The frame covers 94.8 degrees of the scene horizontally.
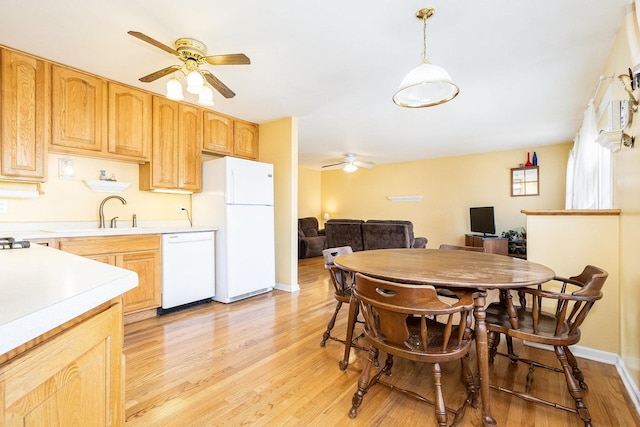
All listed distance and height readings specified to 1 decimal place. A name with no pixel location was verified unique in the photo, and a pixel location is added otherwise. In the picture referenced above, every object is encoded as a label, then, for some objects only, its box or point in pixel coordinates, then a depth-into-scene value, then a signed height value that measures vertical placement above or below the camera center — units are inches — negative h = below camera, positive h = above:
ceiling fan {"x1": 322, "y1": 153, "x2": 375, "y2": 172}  244.1 +42.3
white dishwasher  118.0 -23.0
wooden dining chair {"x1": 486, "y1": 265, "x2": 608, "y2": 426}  55.4 -23.6
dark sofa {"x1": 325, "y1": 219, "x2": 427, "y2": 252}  198.8 -15.2
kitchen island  19.3 -10.4
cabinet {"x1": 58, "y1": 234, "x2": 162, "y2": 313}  97.9 -15.2
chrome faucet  117.9 +1.1
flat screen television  225.2 -5.4
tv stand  203.5 -22.0
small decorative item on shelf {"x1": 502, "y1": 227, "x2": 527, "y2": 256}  207.2 -20.3
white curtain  101.4 +16.3
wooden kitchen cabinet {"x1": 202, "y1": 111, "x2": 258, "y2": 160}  144.9 +40.4
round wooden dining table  54.9 -12.4
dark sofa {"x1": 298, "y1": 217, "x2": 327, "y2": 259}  265.6 -23.2
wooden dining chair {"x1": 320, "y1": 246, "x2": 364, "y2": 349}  87.2 -23.2
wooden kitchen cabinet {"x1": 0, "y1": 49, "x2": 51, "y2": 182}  91.6 +31.7
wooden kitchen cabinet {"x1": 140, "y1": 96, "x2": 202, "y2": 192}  126.6 +29.3
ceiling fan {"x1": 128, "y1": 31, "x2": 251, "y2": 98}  83.7 +45.5
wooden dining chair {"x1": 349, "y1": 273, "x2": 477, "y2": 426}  50.5 -23.2
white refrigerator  133.6 -3.1
